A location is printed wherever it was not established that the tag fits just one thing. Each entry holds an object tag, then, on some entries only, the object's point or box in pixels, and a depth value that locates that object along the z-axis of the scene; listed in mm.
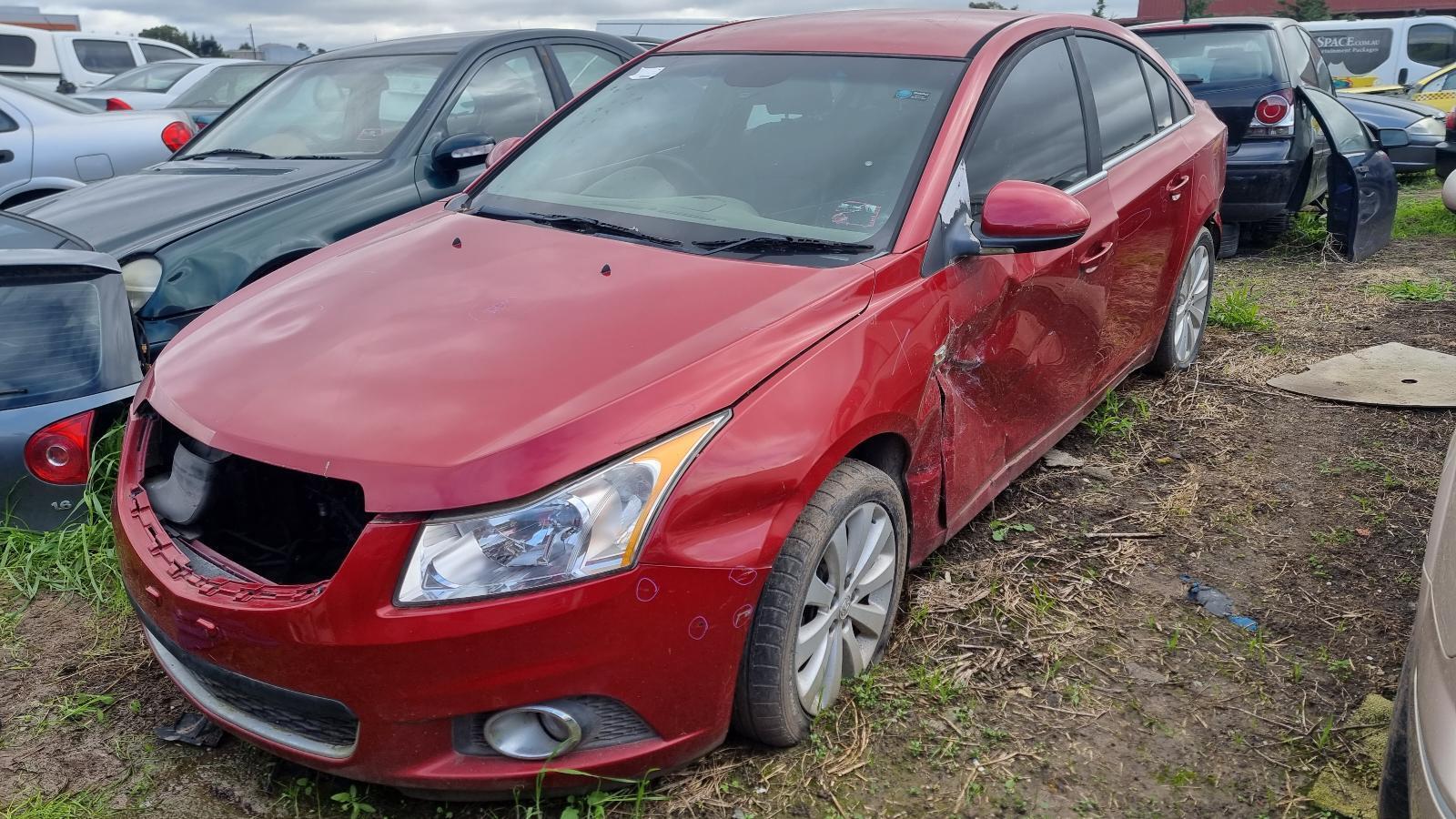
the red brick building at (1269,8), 30953
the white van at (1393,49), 17422
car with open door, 6836
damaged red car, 1972
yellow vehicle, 13703
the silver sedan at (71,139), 6934
